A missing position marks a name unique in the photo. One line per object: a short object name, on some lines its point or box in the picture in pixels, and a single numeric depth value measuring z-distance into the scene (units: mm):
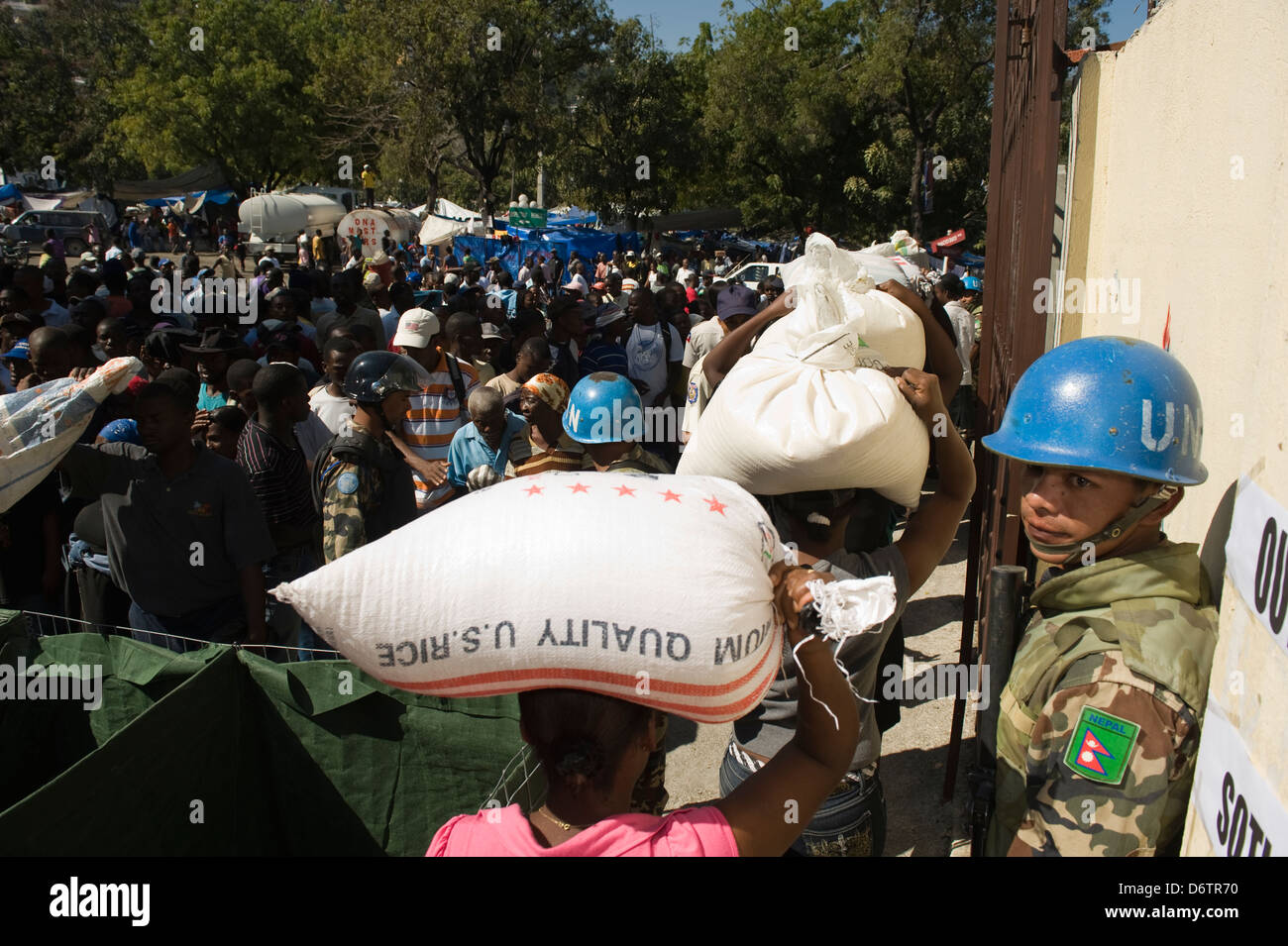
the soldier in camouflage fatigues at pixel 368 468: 3617
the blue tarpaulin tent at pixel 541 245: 25922
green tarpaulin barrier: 3057
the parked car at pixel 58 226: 29453
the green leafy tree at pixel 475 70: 22547
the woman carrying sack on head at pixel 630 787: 1509
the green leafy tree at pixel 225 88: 33031
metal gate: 3215
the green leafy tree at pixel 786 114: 30047
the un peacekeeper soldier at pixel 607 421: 3531
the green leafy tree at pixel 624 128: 26906
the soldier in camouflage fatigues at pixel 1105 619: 1517
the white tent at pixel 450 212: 31078
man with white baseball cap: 4922
